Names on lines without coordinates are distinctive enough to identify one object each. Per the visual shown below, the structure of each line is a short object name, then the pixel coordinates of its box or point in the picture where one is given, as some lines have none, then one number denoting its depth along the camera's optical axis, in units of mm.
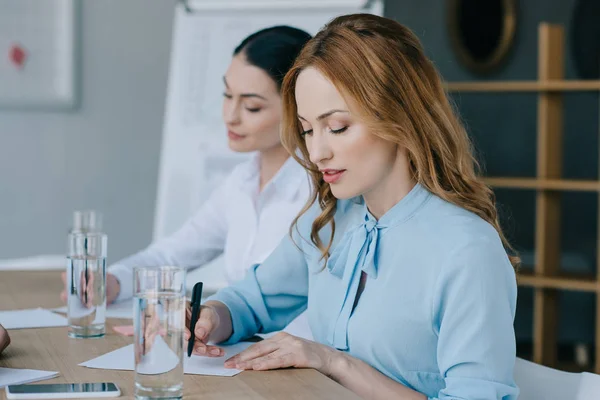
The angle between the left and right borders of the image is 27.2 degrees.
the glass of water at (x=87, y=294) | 1972
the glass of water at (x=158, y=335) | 1580
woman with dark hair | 2804
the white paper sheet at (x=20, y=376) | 1663
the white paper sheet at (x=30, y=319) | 2068
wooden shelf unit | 4460
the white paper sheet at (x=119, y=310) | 2196
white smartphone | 1579
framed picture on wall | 4852
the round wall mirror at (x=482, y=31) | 6231
